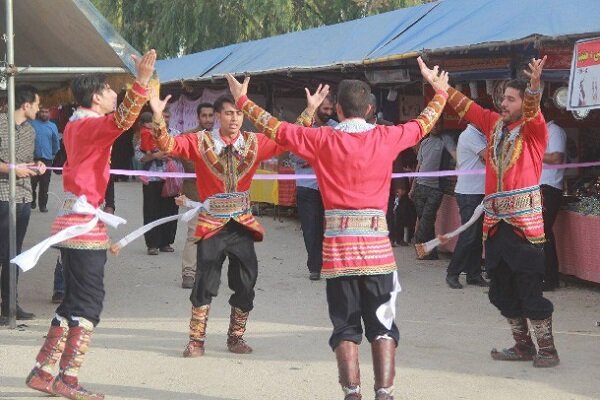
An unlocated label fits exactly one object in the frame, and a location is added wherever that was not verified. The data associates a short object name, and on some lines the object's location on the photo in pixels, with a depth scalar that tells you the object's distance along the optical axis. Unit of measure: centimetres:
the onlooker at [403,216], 1305
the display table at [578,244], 928
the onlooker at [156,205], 1171
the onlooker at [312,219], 1034
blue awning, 889
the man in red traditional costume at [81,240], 573
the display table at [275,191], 1579
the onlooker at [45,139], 1495
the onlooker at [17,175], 789
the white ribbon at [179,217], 623
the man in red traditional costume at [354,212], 526
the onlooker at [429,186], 1137
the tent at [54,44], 779
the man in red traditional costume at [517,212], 646
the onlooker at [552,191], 927
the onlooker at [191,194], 900
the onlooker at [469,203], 977
